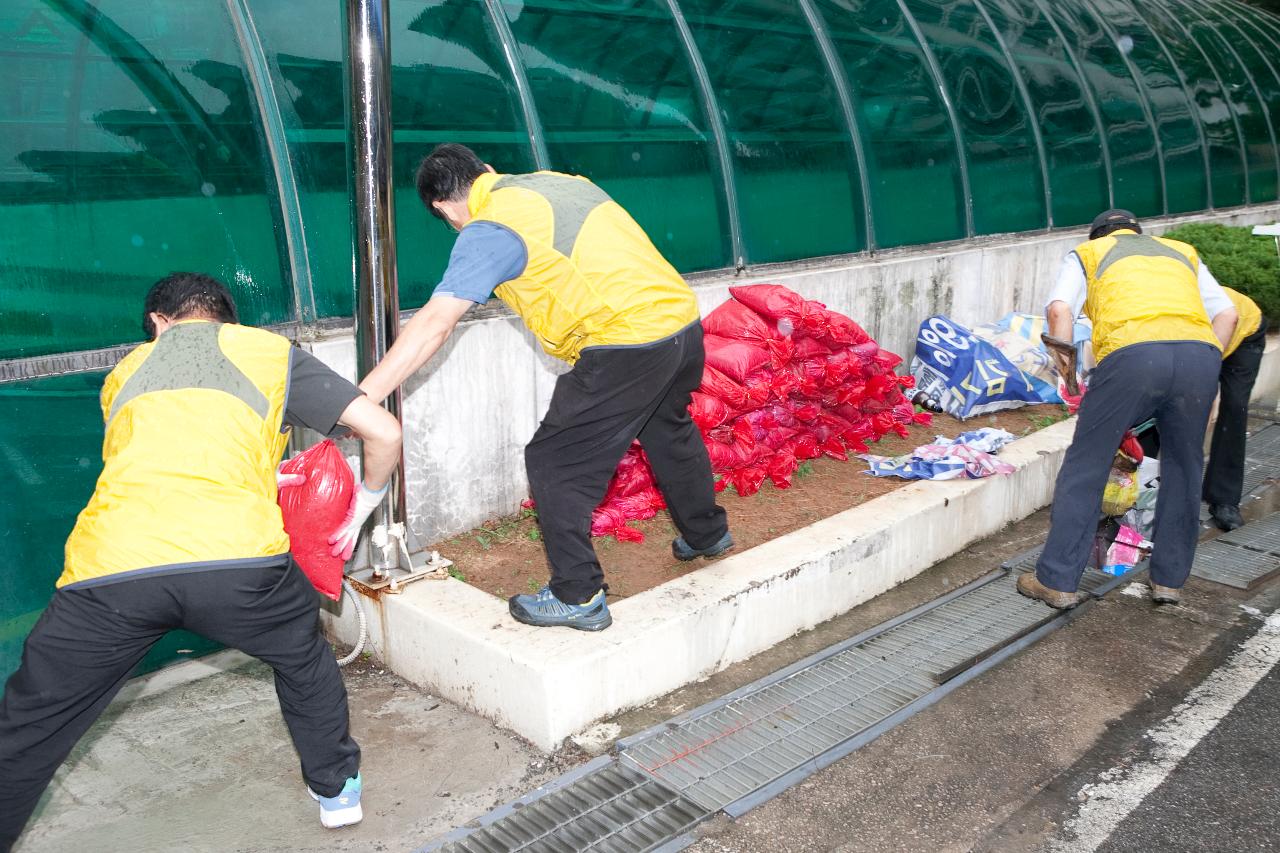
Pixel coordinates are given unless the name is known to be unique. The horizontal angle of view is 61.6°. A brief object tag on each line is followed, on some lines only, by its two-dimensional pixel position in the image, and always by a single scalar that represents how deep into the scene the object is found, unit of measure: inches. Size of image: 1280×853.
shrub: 353.1
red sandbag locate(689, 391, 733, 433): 209.5
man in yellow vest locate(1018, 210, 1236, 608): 177.9
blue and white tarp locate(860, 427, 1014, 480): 223.1
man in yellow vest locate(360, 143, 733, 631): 142.7
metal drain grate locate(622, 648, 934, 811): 139.3
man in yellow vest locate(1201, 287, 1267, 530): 228.8
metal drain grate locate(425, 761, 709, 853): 126.1
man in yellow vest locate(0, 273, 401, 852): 104.6
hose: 162.6
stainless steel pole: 150.6
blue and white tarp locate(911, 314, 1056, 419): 277.4
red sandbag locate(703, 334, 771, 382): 214.7
